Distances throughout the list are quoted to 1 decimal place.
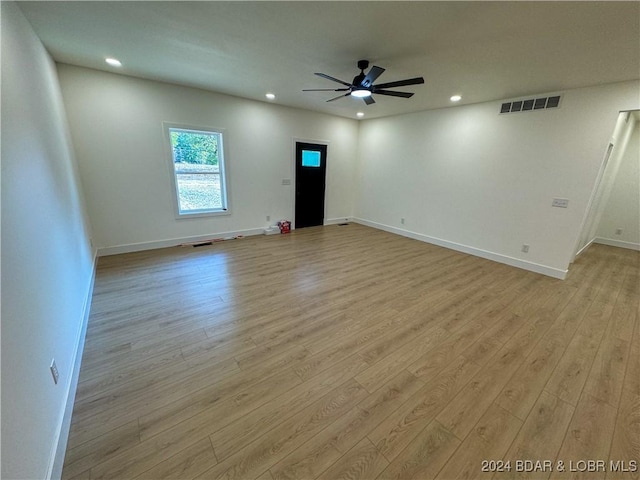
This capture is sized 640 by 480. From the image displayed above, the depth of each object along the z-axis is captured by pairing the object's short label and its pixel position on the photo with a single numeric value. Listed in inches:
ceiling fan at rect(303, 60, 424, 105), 105.7
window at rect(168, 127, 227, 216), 172.4
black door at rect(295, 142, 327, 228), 230.5
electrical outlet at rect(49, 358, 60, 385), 56.2
